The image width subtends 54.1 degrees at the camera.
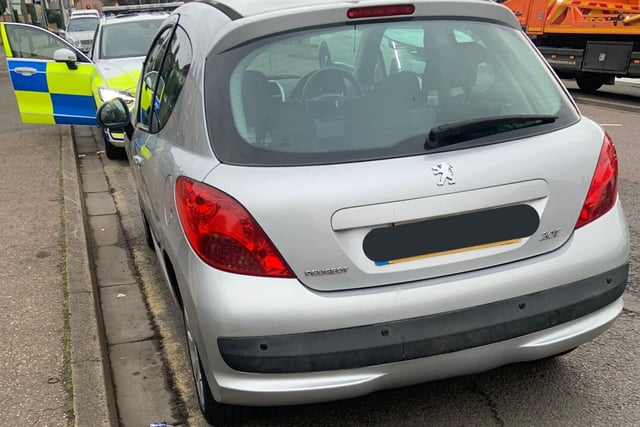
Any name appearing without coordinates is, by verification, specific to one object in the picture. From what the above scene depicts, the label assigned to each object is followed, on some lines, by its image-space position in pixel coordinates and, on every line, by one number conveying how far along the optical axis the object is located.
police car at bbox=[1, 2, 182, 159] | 7.43
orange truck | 11.98
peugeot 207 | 2.06
